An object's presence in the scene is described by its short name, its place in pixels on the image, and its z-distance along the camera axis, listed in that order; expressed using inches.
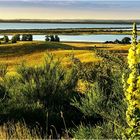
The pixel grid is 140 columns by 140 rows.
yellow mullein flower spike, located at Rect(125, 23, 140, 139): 173.0
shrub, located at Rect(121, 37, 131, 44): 1915.2
